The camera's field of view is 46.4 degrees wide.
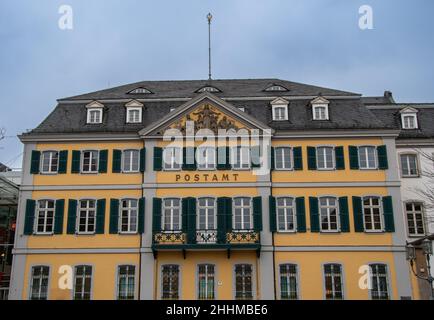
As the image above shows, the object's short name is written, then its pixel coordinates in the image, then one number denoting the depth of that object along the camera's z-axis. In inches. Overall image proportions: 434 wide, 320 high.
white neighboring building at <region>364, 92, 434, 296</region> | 1018.1
